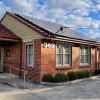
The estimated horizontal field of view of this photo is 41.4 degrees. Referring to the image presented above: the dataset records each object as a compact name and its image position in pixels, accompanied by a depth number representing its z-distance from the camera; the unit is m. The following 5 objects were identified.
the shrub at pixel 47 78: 8.05
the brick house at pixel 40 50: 8.31
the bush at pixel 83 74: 9.57
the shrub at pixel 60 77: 8.05
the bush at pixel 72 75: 8.95
